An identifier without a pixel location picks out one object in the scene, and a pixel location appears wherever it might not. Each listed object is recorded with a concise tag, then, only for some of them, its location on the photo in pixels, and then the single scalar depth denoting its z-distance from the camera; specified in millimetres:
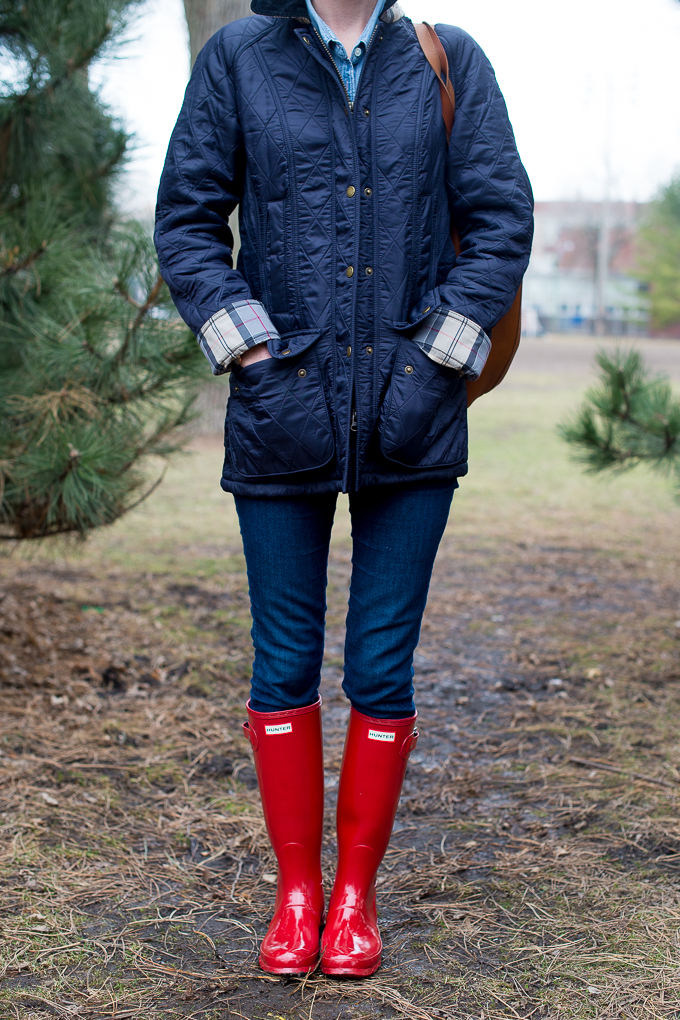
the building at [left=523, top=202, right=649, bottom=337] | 41062
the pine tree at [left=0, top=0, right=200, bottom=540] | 2432
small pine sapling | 3277
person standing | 1461
